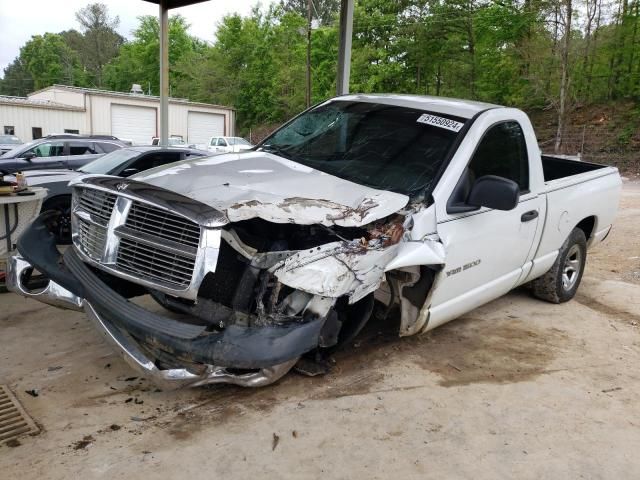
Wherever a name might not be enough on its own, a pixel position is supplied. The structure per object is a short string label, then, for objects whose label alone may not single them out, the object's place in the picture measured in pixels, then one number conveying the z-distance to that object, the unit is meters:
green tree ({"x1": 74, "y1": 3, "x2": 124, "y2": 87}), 82.06
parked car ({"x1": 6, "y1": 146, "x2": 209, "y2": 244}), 7.25
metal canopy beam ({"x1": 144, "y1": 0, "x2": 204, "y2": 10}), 9.15
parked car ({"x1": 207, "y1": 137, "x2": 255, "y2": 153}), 29.72
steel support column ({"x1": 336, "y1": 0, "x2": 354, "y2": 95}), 7.32
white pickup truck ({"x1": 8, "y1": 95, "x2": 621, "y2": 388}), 3.00
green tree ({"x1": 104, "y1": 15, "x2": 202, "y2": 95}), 62.59
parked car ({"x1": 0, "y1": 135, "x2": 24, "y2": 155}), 22.34
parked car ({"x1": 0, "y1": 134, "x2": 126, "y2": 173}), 10.93
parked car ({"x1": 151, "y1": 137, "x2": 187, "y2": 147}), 26.08
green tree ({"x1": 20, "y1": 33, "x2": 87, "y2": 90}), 81.56
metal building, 33.59
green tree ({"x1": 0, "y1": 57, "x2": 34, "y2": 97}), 99.88
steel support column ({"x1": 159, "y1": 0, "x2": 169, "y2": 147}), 9.51
